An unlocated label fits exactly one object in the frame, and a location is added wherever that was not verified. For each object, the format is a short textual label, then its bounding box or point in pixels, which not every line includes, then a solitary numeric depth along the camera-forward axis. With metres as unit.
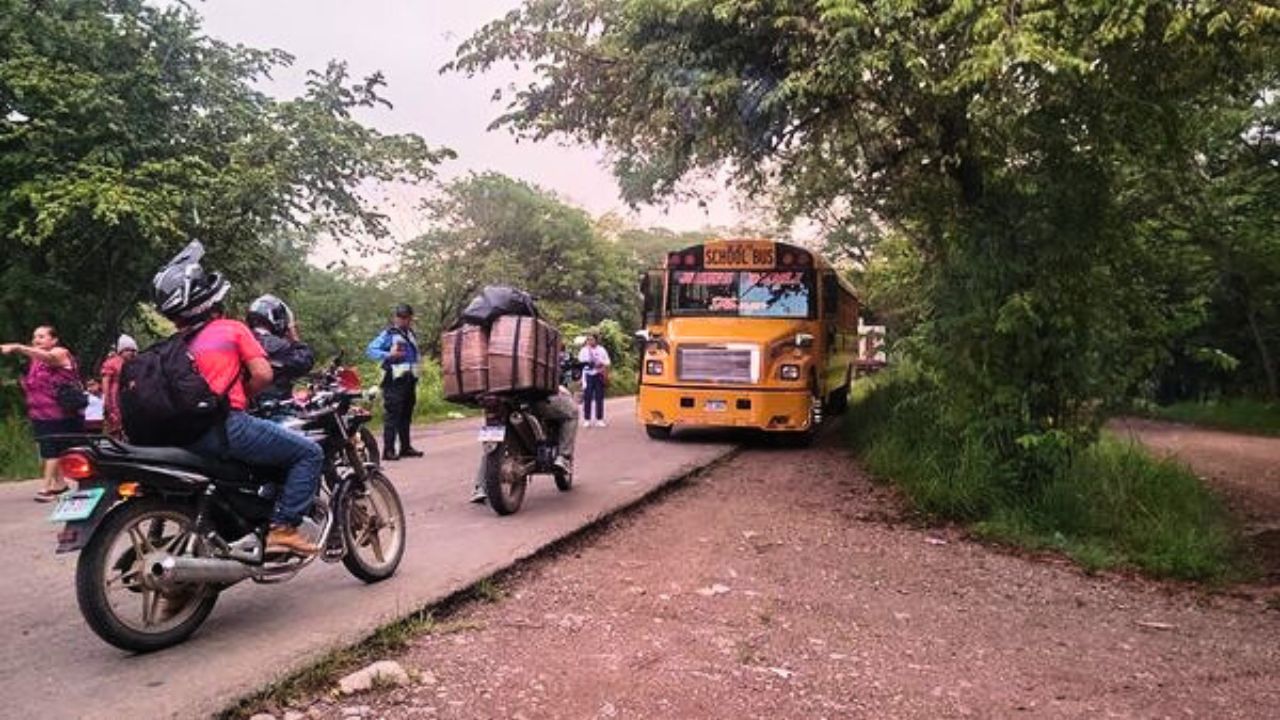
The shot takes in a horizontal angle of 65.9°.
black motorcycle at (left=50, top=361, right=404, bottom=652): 4.19
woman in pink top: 8.59
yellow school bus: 13.15
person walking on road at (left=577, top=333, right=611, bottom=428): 15.77
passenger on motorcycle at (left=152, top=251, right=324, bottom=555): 4.65
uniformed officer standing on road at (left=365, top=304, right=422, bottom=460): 10.92
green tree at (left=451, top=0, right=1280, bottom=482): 7.28
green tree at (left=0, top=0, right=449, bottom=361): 12.23
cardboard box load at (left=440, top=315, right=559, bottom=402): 7.45
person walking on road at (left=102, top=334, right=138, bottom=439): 9.45
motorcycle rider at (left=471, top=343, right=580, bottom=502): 8.27
